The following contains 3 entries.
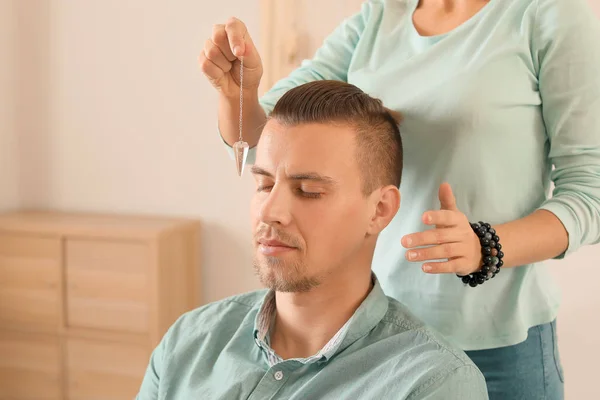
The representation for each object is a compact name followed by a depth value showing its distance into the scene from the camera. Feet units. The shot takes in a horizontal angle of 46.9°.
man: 3.75
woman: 3.97
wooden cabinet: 8.73
